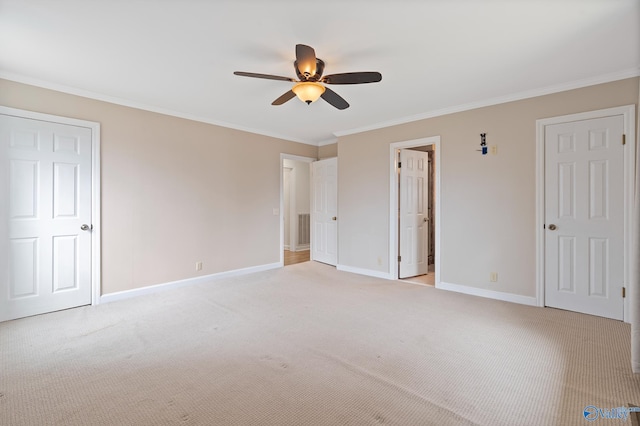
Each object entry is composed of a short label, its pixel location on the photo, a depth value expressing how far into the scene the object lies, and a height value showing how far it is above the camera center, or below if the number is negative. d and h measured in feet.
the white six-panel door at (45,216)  10.21 -0.12
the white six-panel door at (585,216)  10.18 -0.06
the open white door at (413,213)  16.02 +0.04
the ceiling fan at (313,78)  7.43 +3.71
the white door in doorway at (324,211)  19.65 +0.17
